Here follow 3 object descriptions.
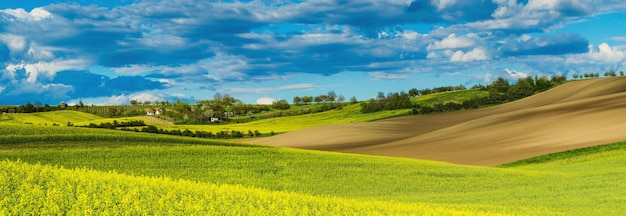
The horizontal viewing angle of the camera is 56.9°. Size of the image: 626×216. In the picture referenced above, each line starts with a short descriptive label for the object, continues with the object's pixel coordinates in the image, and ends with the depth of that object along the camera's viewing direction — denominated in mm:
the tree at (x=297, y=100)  198025
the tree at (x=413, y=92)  170700
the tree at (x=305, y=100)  198750
